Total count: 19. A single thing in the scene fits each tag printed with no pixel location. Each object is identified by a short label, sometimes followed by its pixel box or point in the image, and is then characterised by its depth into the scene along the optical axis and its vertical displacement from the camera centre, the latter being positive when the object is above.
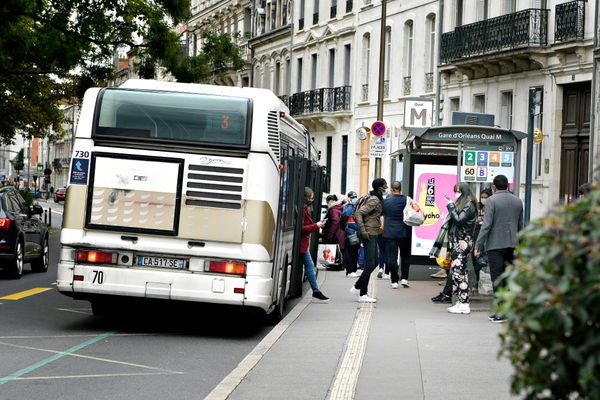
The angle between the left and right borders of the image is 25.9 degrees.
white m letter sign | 27.61 +2.89
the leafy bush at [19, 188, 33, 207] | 48.12 +1.27
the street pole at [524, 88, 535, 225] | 22.30 +1.80
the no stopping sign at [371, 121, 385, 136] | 31.28 +2.81
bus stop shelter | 21.25 +1.49
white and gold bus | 13.92 +0.39
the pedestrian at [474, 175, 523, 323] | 15.73 +0.30
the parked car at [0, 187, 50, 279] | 23.44 -0.09
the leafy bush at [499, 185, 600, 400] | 4.23 -0.17
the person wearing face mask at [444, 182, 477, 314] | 17.36 +0.15
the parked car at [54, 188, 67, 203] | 103.11 +3.01
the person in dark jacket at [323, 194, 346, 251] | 29.14 +0.49
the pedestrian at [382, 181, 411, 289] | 21.89 +0.32
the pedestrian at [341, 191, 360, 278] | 26.95 +0.04
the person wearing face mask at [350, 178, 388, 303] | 19.06 +0.23
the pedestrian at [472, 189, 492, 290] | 19.39 -0.13
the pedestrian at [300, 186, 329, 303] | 18.92 +0.01
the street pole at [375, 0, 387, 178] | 33.56 +4.71
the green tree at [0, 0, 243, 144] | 28.61 +4.52
